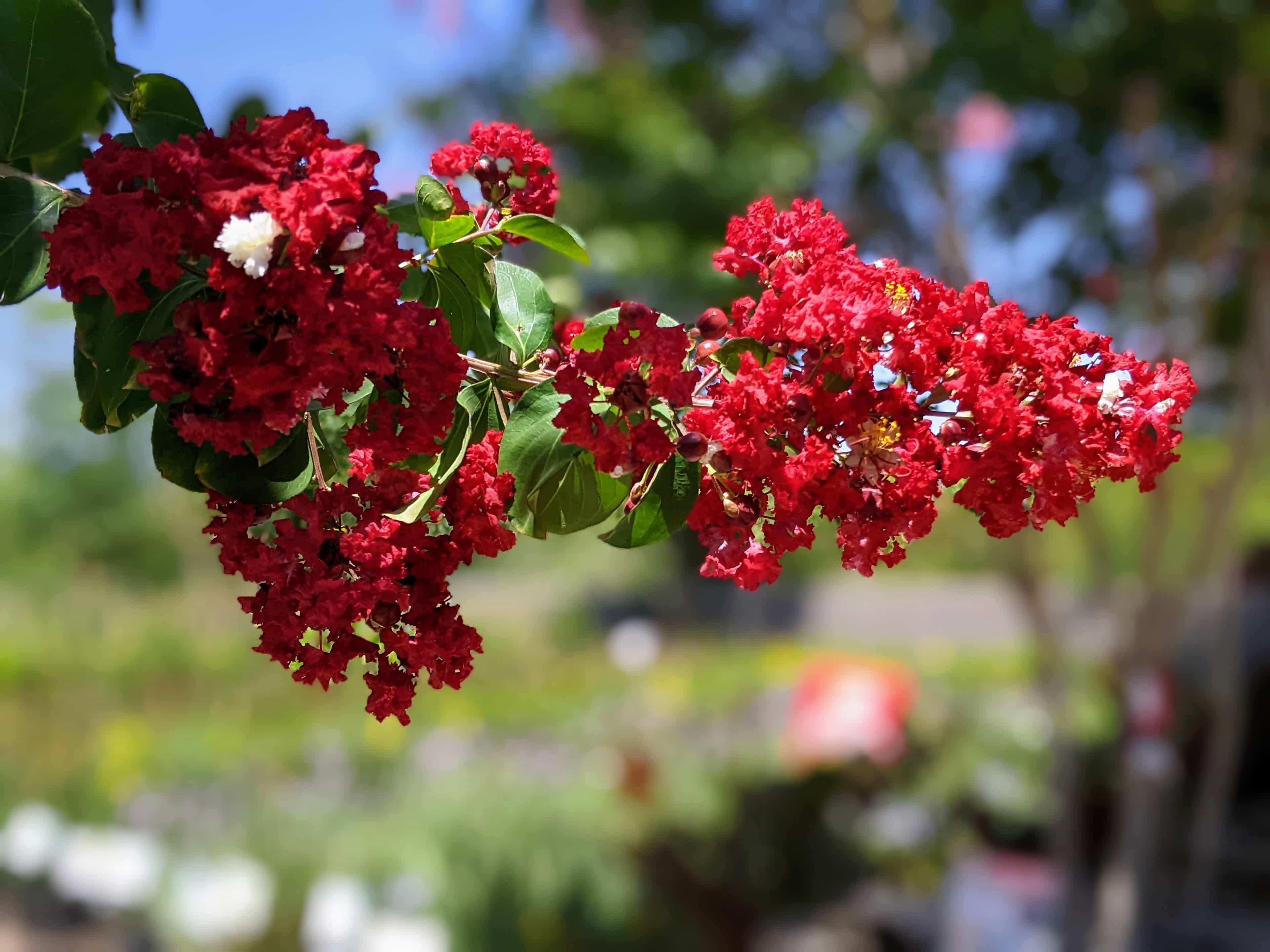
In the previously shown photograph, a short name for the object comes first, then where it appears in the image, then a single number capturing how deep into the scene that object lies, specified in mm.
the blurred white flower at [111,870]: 3242
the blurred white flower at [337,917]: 2729
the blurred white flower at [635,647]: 4434
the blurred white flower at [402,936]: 2713
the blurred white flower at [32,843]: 3596
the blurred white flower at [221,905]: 2922
